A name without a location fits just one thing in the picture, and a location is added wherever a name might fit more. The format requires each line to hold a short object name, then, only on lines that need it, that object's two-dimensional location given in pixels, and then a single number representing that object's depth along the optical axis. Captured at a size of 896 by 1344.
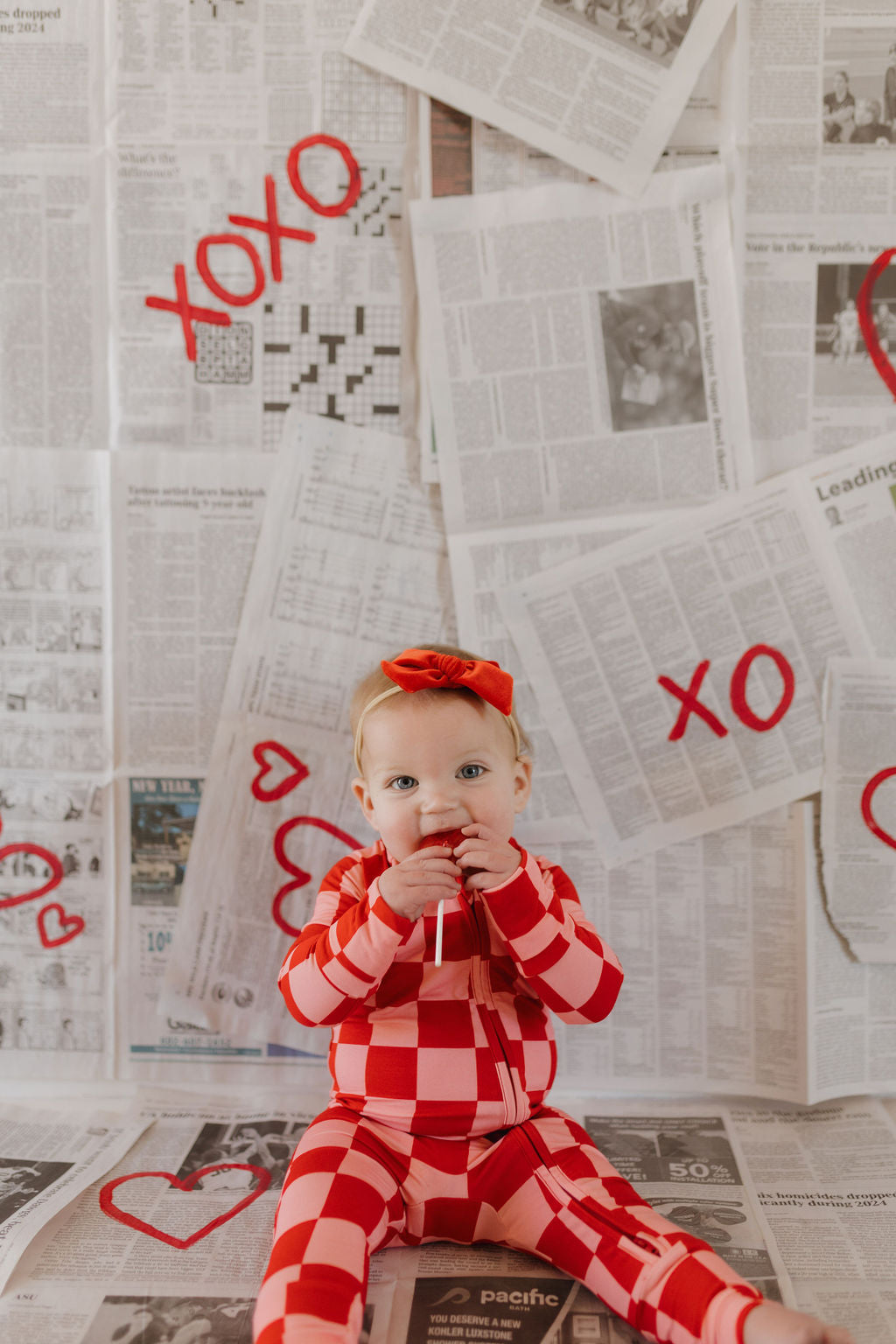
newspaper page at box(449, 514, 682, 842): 1.06
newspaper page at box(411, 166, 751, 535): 1.03
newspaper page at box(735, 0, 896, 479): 1.00
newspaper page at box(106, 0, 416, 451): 1.02
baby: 0.74
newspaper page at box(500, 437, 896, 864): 1.05
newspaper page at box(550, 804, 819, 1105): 1.06
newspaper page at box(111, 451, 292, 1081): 1.07
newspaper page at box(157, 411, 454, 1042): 1.07
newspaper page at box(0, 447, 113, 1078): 1.08
